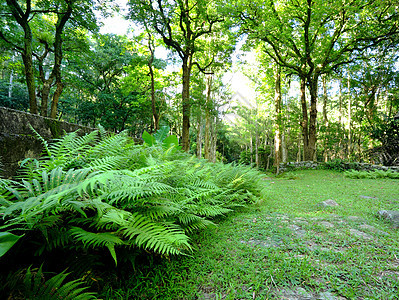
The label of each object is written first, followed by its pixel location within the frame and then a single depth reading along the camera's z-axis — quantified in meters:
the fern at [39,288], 0.74
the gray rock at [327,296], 1.01
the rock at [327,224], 2.03
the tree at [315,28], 8.66
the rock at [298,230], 1.82
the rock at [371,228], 1.90
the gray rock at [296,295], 1.02
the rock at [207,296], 1.06
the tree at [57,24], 6.49
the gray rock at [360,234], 1.77
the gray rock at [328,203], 3.03
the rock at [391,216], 2.14
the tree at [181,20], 7.96
